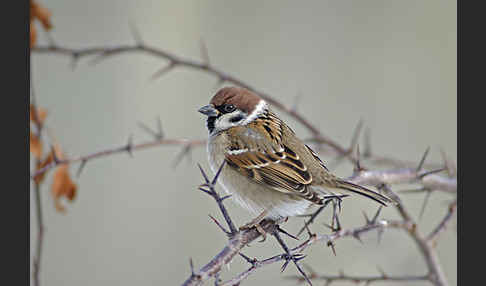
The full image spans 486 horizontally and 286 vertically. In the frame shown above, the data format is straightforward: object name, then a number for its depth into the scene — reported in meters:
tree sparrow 5.61
